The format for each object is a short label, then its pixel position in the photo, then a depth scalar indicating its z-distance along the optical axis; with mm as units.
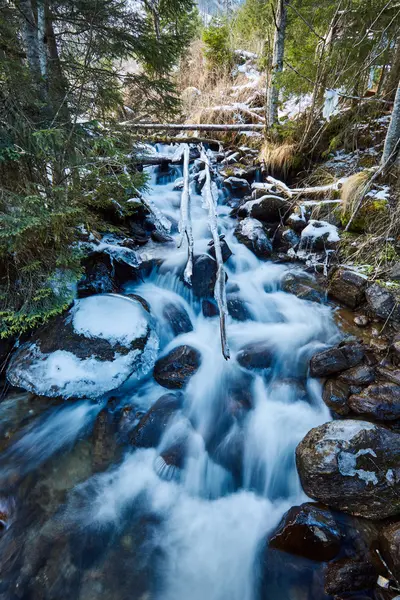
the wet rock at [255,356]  4210
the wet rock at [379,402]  3133
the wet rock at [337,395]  3398
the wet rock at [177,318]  4734
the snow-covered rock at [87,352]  3514
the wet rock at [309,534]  2418
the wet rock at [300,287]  5098
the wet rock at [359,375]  3472
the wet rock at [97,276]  4488
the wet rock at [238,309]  5031
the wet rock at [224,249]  5867
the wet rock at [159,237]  6414
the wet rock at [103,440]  3173
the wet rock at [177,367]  3971
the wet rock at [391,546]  2193
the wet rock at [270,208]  6602
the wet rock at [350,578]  2217
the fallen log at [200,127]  9648
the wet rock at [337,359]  3699
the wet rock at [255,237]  6246
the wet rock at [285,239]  6180
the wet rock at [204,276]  5152
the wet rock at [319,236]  5522
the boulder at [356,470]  2529
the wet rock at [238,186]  8078
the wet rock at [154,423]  3359
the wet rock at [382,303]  4125
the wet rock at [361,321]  4320
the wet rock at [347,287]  4602
